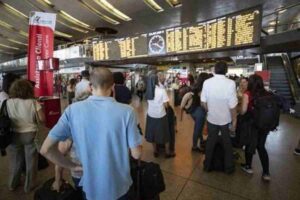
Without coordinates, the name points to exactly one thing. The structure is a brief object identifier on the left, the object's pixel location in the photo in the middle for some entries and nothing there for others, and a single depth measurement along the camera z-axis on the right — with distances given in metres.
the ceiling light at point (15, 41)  16.56
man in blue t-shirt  1.22
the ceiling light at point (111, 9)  8.45
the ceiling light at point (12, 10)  9.24
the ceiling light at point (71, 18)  9.89
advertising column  4.26
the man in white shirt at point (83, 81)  4.31
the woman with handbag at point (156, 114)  3.44
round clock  6.87
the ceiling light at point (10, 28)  12.30
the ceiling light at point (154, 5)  7.89
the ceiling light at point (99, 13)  8.56
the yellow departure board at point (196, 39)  4.93
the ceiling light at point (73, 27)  11.30
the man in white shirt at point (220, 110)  2.83
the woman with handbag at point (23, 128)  2.49
